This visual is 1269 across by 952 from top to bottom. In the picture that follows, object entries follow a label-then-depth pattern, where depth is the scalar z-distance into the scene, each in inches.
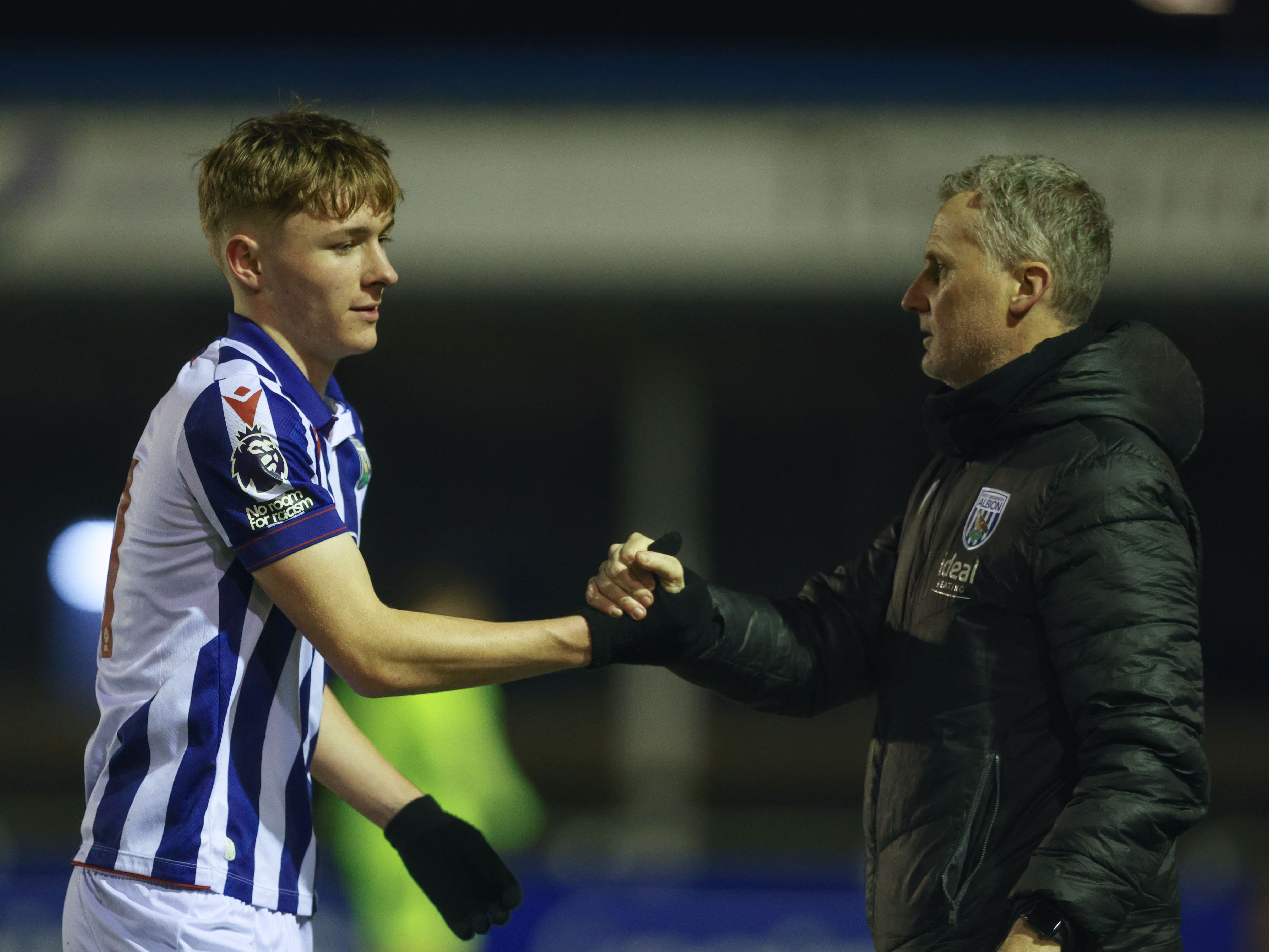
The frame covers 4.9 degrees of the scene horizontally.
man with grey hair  609.3
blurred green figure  774.1
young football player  610.3
